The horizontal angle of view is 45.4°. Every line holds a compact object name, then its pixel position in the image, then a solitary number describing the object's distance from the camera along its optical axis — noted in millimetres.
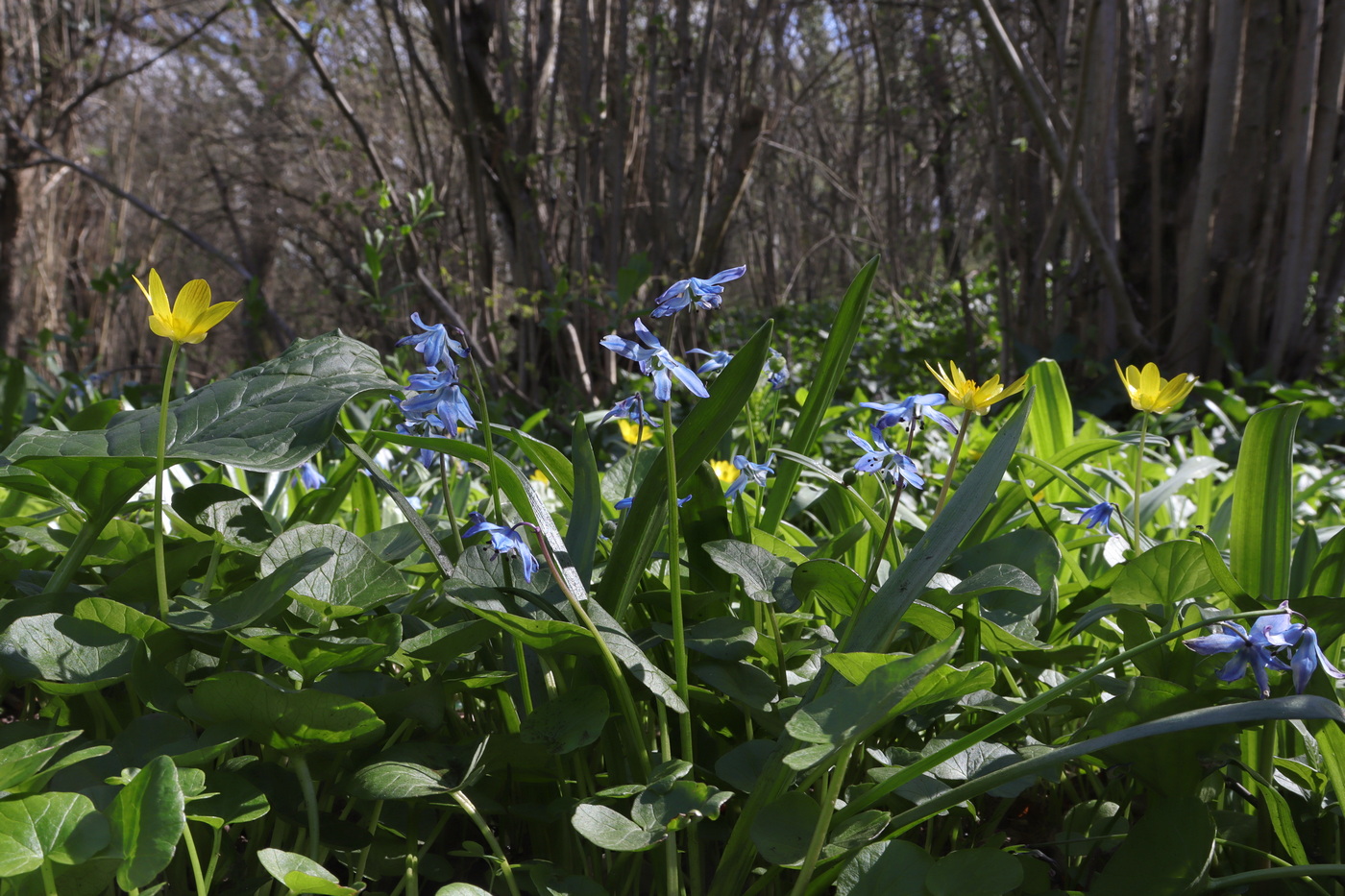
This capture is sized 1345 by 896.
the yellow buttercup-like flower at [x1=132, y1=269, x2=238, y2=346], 454
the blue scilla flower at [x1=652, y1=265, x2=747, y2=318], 478
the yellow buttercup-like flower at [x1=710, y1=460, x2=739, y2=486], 766
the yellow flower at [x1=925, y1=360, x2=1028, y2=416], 491
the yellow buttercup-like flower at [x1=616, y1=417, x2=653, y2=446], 752
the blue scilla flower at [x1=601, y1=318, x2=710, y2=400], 453
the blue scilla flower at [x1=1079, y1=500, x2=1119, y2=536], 571
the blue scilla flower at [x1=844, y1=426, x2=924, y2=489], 515
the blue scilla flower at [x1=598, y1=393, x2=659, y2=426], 529
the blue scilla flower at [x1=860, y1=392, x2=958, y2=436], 512
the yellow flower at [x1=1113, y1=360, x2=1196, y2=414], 538
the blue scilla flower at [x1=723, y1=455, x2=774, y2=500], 562
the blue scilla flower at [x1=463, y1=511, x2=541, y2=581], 449
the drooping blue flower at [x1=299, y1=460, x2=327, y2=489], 764
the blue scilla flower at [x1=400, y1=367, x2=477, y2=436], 476
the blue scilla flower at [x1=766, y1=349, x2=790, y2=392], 651
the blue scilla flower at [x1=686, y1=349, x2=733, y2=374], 550
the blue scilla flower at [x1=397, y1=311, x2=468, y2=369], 483
